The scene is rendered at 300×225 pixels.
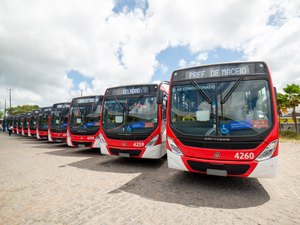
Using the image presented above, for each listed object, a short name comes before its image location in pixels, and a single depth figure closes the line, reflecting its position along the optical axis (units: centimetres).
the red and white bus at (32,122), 1747
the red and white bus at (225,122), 377
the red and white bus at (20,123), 2330
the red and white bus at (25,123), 2043
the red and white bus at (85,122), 869
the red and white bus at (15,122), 2658
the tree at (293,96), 1938
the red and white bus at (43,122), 1460
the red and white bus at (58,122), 1166
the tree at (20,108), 6927
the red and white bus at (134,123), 603
